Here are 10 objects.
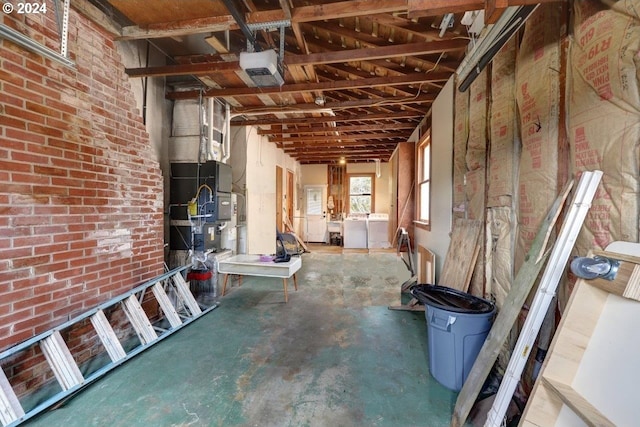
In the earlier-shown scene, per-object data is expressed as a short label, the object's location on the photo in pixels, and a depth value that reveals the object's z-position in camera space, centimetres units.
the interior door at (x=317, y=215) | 918
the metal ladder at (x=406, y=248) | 430
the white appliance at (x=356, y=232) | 751
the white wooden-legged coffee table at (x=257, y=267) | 341
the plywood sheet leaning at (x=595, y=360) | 94
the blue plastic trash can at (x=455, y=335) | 172
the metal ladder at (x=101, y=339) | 150
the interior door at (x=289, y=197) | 775
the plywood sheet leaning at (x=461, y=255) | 230
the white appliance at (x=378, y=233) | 727
